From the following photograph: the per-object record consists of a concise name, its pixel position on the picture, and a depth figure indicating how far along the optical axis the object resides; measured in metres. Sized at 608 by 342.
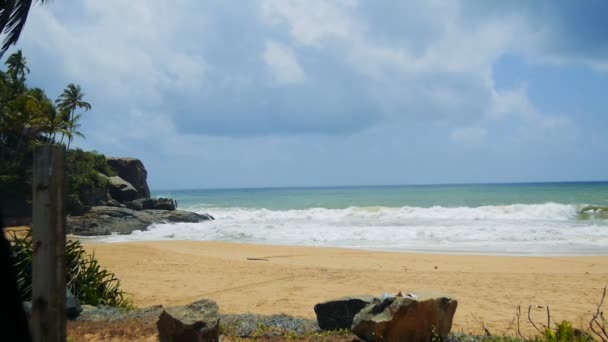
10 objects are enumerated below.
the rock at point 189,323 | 5.14
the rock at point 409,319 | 5.38
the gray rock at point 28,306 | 5.48
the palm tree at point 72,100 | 42.28
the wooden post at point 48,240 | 2.98
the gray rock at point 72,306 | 6.49
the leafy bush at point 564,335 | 5.07
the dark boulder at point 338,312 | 6.13
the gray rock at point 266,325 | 5.95
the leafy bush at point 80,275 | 7.28
